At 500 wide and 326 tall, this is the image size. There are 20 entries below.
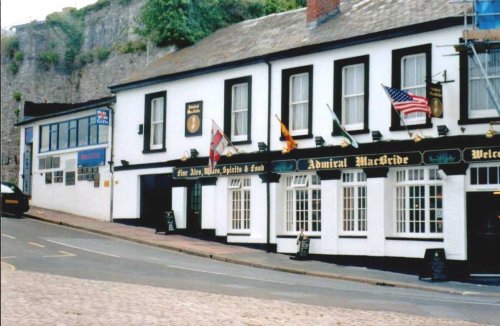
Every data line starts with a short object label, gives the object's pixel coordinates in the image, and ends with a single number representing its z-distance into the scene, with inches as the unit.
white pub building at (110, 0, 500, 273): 832.9
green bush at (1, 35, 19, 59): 2059.5
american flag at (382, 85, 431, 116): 820.6
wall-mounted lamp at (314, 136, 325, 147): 967.6
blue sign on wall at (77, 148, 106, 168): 1359.5
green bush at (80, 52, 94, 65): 1961.1
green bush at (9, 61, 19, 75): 2065.6
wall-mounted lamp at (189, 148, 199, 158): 1155.9
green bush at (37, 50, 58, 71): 2044.8
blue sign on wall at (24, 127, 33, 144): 1628.9
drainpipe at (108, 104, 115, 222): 1333.7
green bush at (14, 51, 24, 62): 2062.0
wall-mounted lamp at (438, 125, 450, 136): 836.0
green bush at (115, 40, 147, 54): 1748.3
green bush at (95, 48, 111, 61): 1892.2
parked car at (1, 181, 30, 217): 1294.3
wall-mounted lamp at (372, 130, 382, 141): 901.8
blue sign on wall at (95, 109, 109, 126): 1321.4
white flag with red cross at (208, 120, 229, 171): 1052.5
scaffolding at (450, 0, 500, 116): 777.6
